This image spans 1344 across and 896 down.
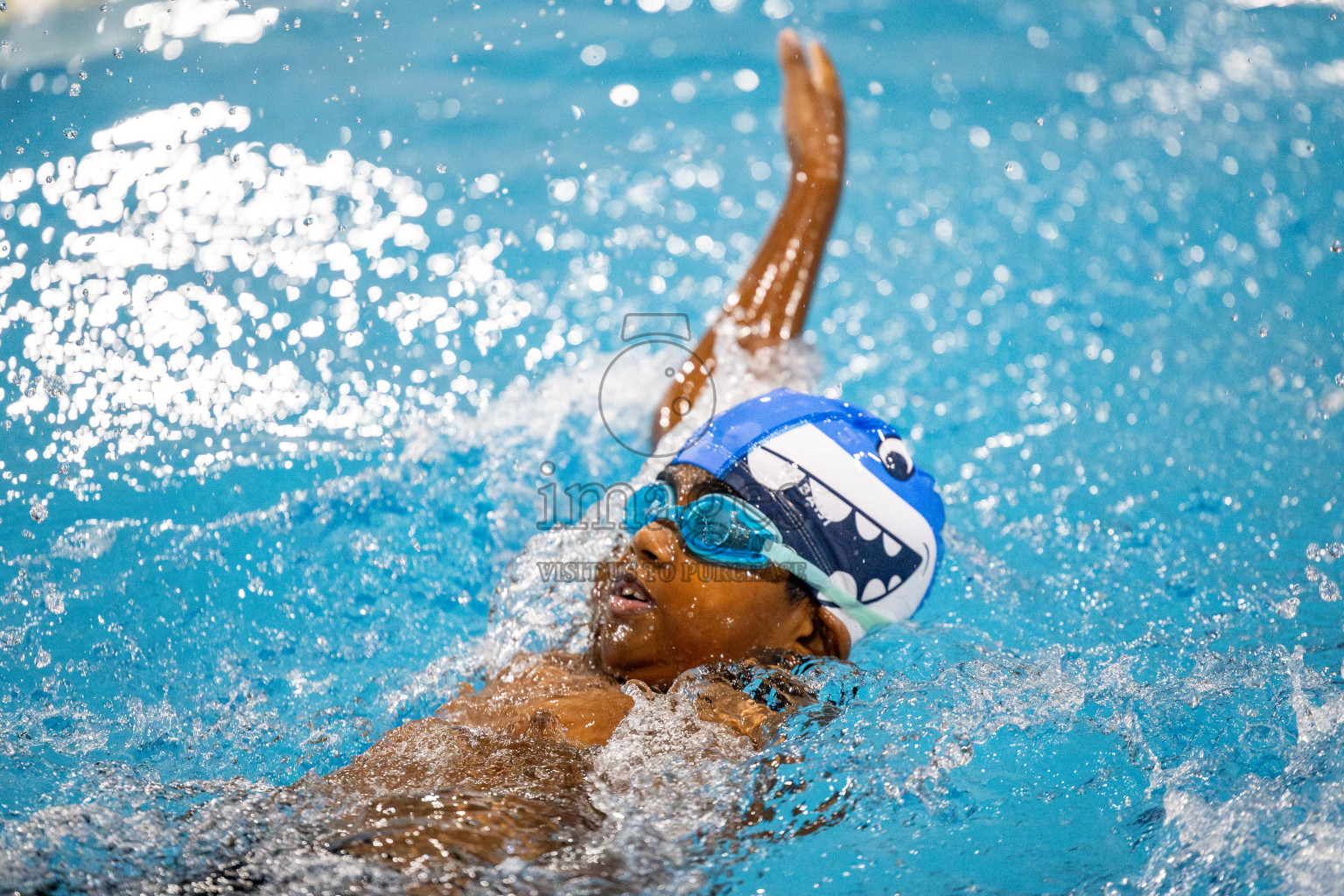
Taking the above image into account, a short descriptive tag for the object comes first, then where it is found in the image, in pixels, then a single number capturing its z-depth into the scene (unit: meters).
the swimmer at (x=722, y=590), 4.29
